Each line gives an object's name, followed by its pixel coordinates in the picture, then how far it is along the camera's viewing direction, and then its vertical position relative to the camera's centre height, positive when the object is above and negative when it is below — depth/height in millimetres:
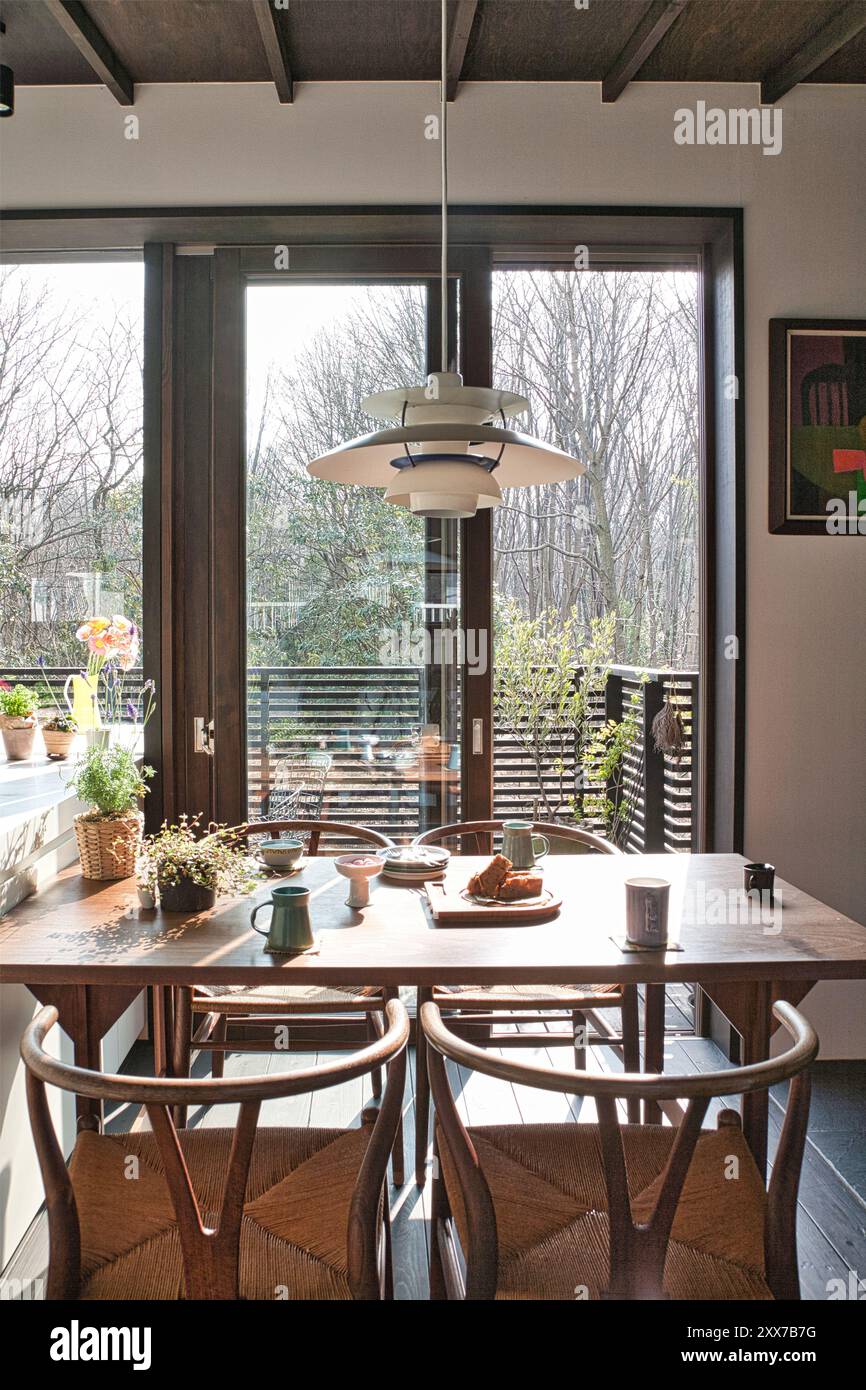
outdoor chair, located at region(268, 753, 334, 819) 3191 -396
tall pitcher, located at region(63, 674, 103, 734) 2916 -115
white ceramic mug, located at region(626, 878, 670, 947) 1814 -474
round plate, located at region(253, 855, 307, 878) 2309 -497
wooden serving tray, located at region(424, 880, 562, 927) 1978 -514
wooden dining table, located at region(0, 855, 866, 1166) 1702 -536
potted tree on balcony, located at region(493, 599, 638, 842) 3750 -229
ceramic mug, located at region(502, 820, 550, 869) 2293 -435
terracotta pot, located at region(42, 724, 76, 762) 2891 -235
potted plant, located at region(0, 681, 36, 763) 2899 -175
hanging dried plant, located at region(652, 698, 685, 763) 3605 -268
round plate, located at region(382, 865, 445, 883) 2270 -502
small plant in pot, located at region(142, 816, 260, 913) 2021 -433
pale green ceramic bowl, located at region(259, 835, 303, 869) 2312 -460
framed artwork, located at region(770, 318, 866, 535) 3037 +729
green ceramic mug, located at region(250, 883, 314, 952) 1787 -480
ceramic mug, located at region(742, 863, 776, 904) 2133 -486
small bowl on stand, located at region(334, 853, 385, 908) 2086 -464
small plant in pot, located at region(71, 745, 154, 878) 2225 -357
